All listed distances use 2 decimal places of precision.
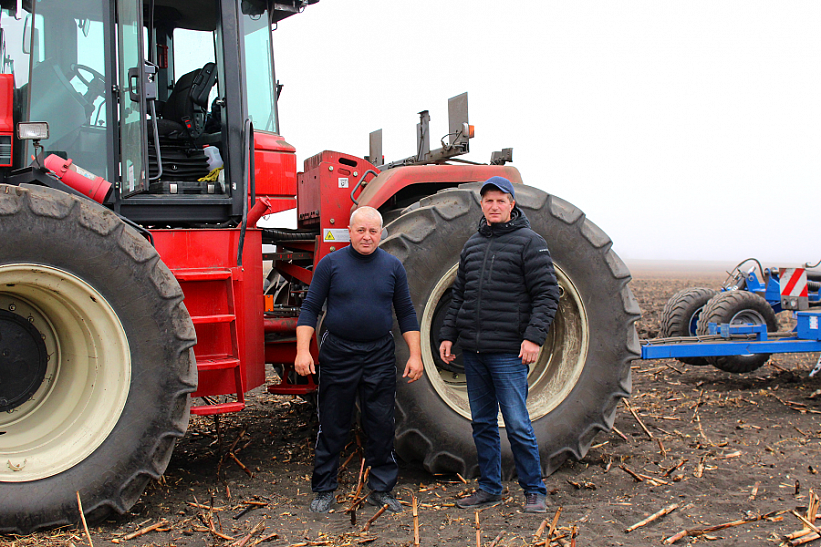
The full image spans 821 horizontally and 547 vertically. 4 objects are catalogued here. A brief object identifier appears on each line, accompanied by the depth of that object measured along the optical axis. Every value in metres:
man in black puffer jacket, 3.90
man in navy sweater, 3.92
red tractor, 3.63
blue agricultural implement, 6.48
